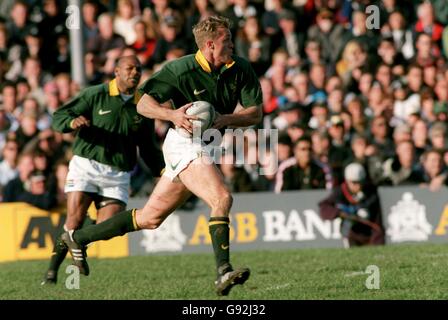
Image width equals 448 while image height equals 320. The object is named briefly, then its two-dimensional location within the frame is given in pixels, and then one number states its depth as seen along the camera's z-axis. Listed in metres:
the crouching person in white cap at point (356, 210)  15.36
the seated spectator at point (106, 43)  19.16
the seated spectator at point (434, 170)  15.40
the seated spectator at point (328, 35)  18.20
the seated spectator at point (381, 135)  16.33
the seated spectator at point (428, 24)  17.86
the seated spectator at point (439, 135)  16.02
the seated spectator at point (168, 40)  18.80
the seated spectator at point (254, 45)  18.48
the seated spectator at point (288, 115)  17.19
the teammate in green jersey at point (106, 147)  12.39
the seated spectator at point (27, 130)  17.91
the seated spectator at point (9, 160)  17.50
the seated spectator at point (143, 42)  18.92
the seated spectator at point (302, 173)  16.05
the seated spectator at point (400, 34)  17.94
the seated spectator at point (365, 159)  15.89
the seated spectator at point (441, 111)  16.48
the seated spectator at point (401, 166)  15.79
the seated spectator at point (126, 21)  19.45
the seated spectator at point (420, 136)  16.27
